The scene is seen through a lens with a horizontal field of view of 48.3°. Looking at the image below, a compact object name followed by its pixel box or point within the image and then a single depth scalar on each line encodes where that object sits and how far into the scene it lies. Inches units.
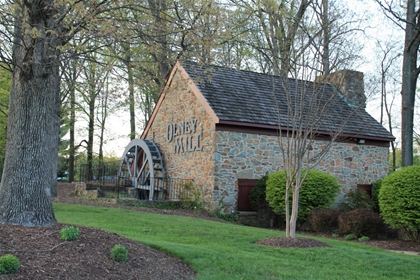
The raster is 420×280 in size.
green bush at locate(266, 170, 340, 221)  554.9
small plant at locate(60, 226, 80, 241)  247.3
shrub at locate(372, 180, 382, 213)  638.8
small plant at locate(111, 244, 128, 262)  239.8
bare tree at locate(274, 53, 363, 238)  361.1
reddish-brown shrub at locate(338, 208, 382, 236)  490.9
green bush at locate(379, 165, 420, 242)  441.1
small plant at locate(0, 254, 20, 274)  198.8
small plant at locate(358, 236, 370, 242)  471.4
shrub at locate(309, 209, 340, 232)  525.0
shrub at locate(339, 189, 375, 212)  619.8
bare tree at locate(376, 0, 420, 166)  733.9
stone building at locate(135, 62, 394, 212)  601.9
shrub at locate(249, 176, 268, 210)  597.3
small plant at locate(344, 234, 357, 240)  483.1
